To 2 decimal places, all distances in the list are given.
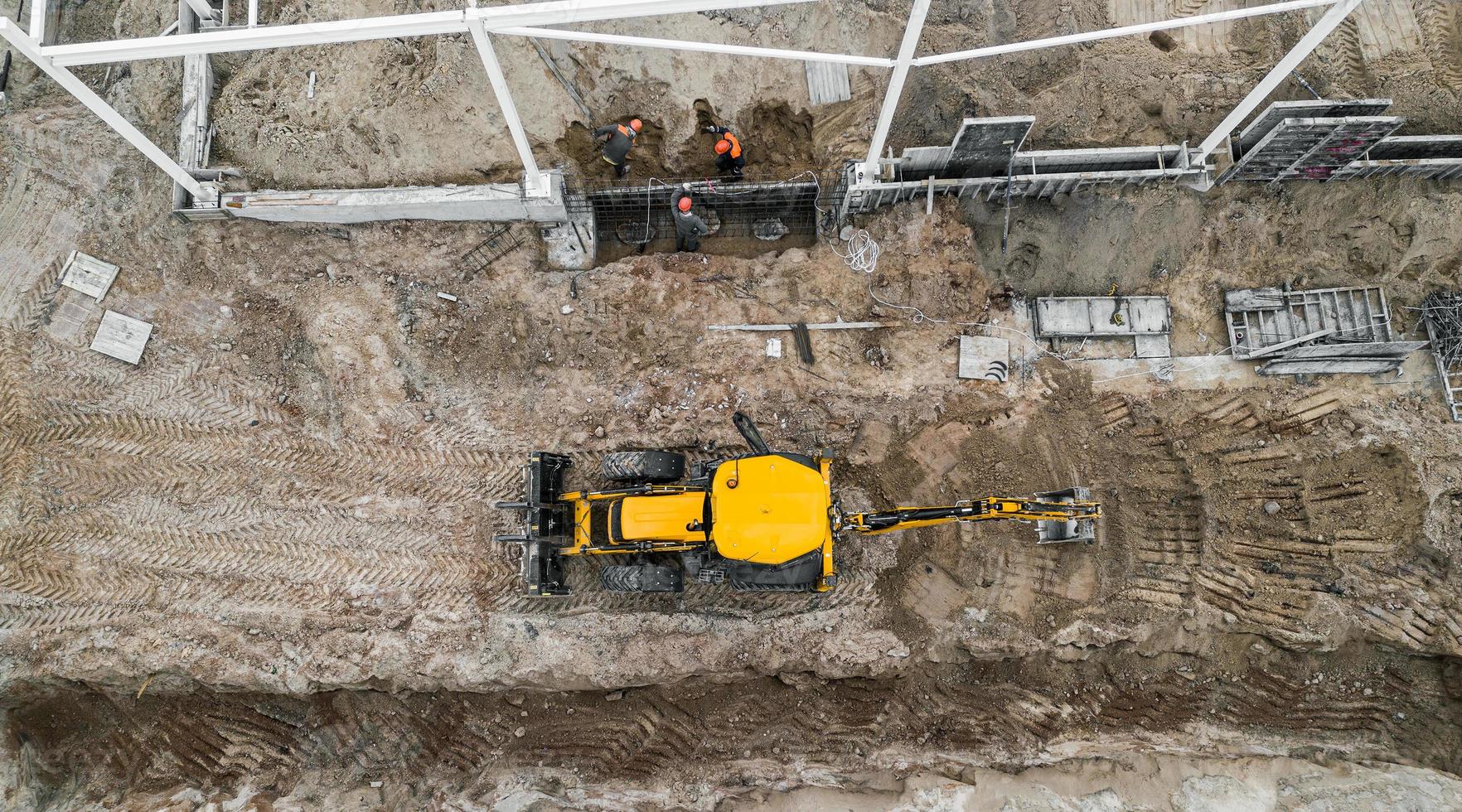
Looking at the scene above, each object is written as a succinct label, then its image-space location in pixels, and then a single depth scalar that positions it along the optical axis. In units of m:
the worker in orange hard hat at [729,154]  9.66
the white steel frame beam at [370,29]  7.53
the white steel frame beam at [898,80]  7.60
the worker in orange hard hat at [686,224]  9.66
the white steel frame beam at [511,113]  7.73
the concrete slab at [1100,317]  9.72
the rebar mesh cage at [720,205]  10.16
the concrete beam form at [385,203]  9.70
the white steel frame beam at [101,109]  7.62
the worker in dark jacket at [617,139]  9.66
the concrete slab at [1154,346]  9.72
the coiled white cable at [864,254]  9.95
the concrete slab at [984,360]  9.61
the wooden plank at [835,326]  9.73
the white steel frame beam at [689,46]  7.77
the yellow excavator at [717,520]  7.52
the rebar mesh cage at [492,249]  10.07
